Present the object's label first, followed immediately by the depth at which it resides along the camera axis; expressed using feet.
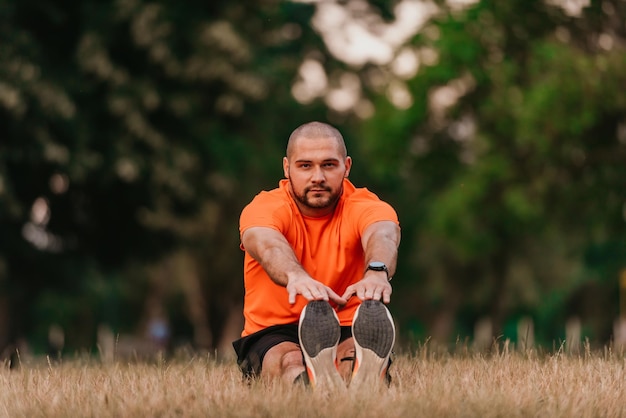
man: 17.34
